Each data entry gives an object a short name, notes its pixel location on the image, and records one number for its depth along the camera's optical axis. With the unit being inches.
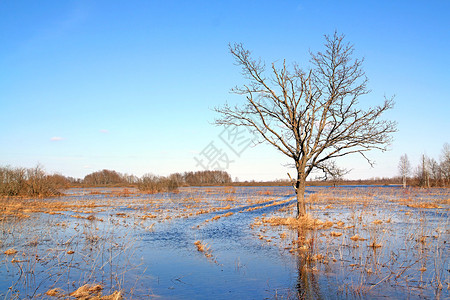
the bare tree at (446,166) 2629.4
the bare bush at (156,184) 1994.3
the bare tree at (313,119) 565.0
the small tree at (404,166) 2962.6
